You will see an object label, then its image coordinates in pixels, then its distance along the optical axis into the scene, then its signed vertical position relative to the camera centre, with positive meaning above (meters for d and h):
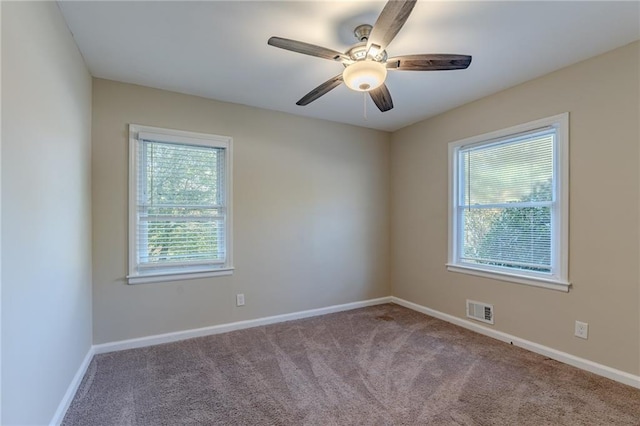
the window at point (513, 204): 2.74 +0.08
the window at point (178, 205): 3.02 +0.07
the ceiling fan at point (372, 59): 1.84 +0.96
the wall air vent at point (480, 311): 3.24 -1.02
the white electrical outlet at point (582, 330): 2.53 -0.93
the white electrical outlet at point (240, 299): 3.46 -0.95
